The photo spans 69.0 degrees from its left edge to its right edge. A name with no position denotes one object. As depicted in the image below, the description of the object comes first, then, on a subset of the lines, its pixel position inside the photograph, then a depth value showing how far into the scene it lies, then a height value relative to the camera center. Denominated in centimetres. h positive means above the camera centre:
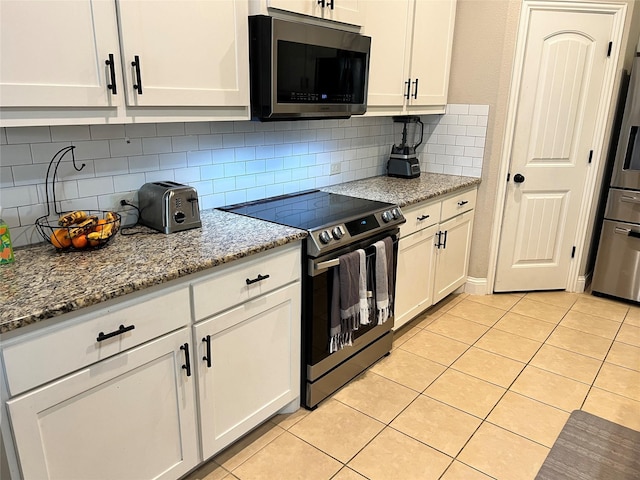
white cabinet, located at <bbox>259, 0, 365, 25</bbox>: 204 +48
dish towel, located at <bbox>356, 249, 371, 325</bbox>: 227 -84
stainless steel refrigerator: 333 -74
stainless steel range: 211 -64
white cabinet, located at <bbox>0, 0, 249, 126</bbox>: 139 +16
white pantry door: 325 -17
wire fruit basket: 165 -42
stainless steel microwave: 199 +20
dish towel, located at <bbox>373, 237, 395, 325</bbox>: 238 -82
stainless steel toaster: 191 -39
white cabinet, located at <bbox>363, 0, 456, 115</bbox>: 269 +37
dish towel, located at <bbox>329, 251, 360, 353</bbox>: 218 -86
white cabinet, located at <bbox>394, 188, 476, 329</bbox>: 284 -89
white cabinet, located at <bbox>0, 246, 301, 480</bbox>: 132 -87
